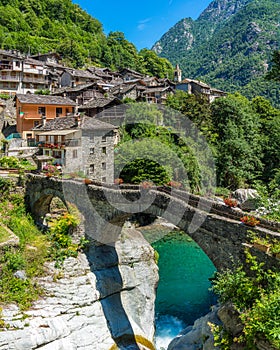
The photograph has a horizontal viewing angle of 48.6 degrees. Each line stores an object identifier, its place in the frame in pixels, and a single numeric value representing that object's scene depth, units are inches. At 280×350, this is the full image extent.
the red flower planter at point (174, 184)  612.4
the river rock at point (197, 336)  503.0
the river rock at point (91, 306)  584.4
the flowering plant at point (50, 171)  928.0
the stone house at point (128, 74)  3100.4
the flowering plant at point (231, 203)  489.1
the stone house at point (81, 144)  1246.3
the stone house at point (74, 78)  2443.7
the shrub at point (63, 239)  788.6
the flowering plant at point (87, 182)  795.4
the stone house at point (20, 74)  2079.2
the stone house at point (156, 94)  2319.1
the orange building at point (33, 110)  1553.3
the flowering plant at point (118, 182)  736.2
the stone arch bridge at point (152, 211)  454.3
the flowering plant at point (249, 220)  424.2
